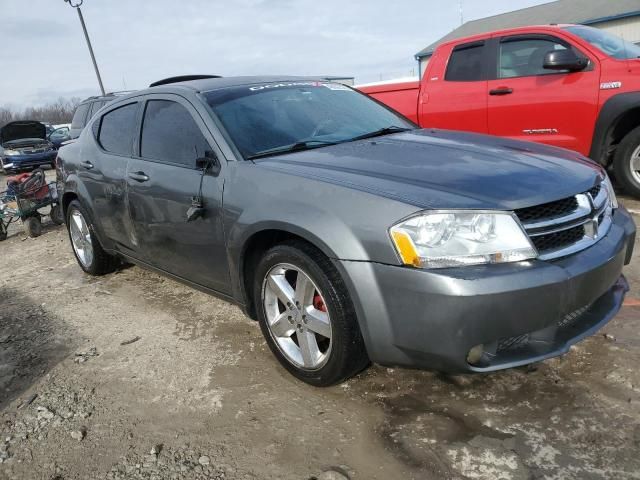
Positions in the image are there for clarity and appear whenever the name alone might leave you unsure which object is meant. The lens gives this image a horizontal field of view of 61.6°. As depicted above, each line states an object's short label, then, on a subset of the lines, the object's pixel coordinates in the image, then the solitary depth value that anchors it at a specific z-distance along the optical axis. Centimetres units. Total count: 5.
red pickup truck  512
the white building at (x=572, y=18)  2438
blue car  1656
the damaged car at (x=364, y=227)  214
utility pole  1899
